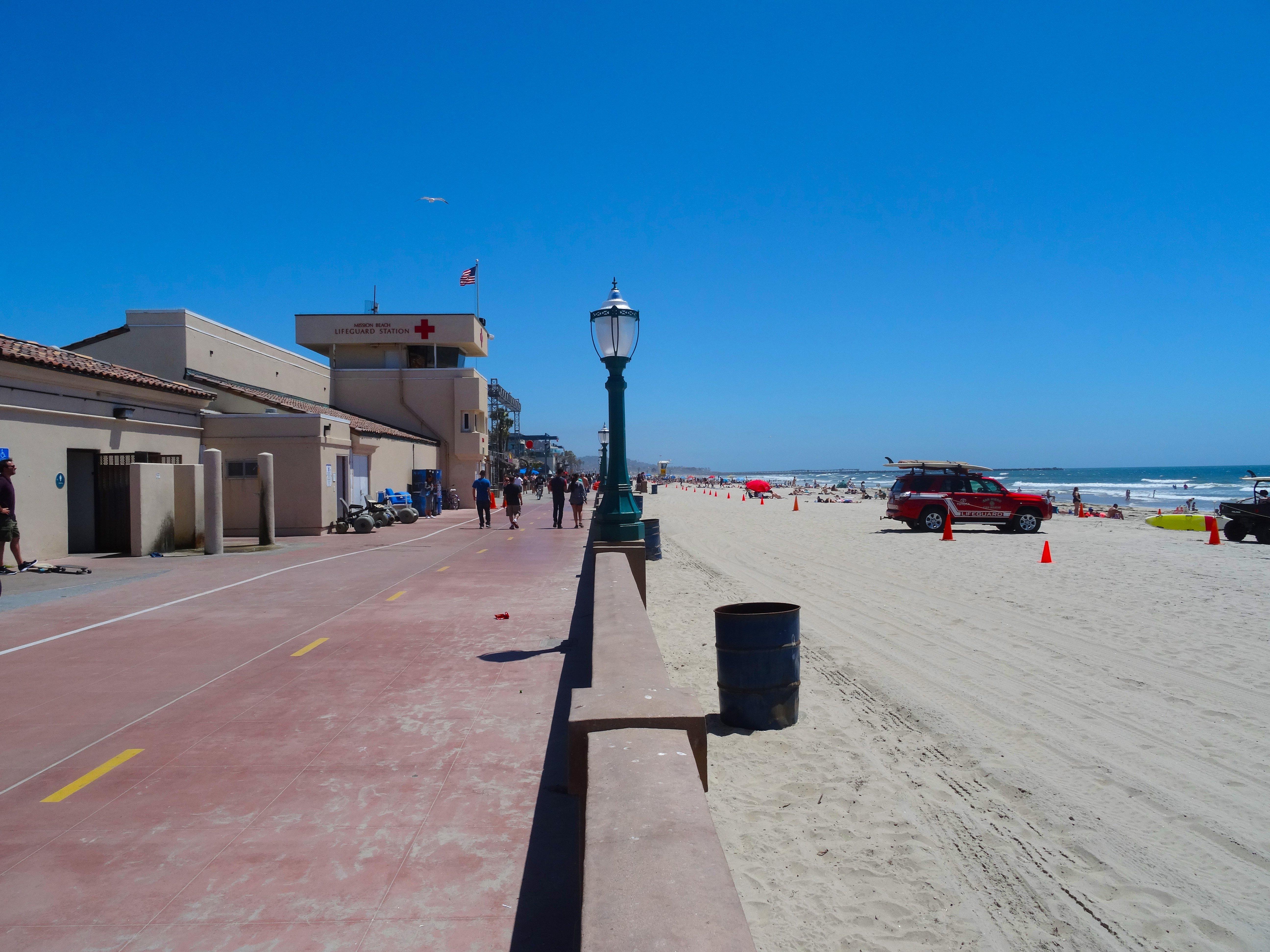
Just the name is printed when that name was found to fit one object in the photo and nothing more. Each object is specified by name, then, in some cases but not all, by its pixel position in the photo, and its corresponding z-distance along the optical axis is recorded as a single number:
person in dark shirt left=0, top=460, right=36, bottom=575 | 12.16
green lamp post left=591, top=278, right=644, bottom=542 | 8.92
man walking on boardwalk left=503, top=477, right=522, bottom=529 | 24.45
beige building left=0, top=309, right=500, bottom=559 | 15.30
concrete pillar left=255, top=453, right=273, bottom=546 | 17.84
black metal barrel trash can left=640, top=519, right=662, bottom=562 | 16.39
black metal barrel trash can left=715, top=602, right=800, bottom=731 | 5.79
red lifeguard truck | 23.05
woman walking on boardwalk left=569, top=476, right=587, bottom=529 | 24.62
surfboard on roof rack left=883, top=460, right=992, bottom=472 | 23.84
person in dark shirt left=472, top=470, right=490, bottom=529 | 24.19
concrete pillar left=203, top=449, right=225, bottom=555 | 16.45
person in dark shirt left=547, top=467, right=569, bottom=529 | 24.25
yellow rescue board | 26.39
